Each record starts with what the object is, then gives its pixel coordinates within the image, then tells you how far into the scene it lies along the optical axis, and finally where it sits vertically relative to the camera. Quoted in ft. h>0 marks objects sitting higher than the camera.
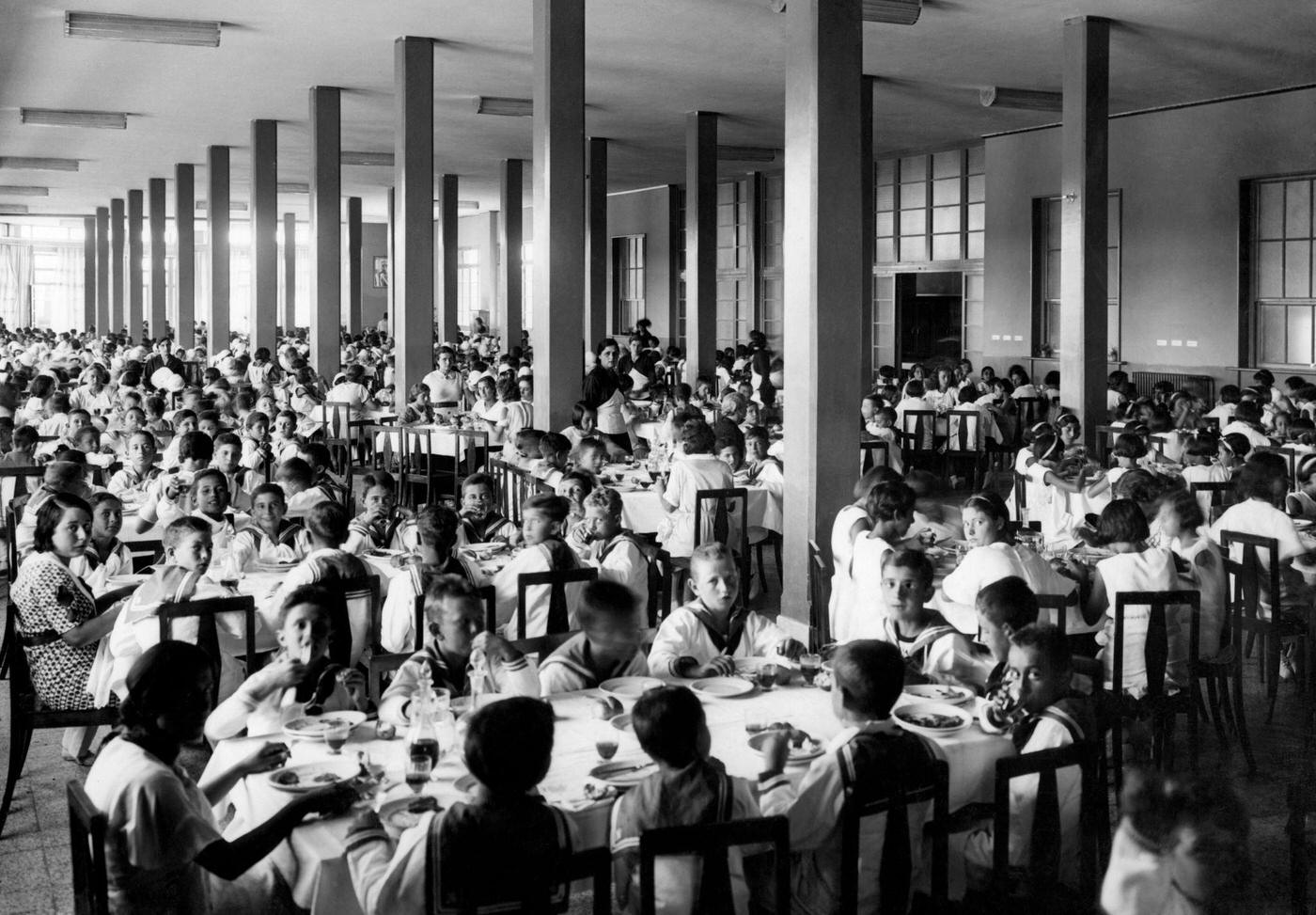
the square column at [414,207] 37.99 +5.62
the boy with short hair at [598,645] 12.11 -2.22
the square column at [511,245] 61.77 +7.24
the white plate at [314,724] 10.74 -2.57
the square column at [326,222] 44.04 +6.12
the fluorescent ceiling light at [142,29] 35.14 +9.94
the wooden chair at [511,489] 23.62 -1.52
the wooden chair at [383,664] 13.23 -2.53
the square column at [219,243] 57.26 +6.93
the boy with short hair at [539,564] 15.61 -1.89
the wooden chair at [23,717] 13.92 -3.23
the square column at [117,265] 90.74 +9.56
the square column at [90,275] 109.09 +10.85
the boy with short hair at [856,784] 9.29 -2.62
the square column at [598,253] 59.26 +6.67
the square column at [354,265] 79.30 +8.20
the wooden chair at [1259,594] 17.20 -2.59
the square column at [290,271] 81.19 +8.20
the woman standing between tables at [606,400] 33.37 +0.11
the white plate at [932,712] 10.87 -2.60
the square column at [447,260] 63.77 +6.92
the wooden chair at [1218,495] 22.11 -1.66
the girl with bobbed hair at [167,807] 8.59 -2.60
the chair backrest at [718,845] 7.52 -2.49
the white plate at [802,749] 10.34 -2.69
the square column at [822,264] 22.94 +2.35
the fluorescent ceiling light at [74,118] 52.03 +11.22
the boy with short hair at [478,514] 19.86 -1.61
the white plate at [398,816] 9.05 -2.77
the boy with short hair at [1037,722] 9.97 -2.46
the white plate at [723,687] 12.12 -2.56
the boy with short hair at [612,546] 16.87 -1.81
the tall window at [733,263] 71.31 +7.46
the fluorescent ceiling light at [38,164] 69.72 +12.60
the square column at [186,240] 67.15 +8.28
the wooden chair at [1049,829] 8.84 -2.95
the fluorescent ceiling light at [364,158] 65.31 +11.93
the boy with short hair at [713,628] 13.25 -2.22
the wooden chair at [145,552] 19.85 -2.13
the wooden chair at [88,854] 8.03 -2.68
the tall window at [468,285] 107.55 +9.63
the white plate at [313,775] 9.71 -2.69
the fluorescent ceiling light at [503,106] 47.39 +10.45
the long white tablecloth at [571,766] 8.82 -2.75
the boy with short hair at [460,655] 11.57 -2.20
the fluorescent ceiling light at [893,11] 31.50 +9.15
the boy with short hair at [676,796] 8.54 -2.52
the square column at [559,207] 30.60 +4.52
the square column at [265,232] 50.16 +6.56
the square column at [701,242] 50.70 +6.10
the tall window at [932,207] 57.16 +8.51
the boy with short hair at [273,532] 17.97 -1.70
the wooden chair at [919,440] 38.14 -1.11
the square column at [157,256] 73.87 +8.18
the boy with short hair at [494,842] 7.79 -2.57
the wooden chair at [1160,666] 14.21 -2.84
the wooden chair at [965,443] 37.14 -1.21
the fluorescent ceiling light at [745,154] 60.49 +11.15
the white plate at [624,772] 9.83 -2.71
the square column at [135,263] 81.76 +8.71
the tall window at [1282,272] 43.91 +4.22
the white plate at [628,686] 12.06 -2.54
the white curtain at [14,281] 115.03 +10.80
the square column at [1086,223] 34.53 +4.53
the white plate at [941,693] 11.84 -2.58
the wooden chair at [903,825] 9.11 -2.86
